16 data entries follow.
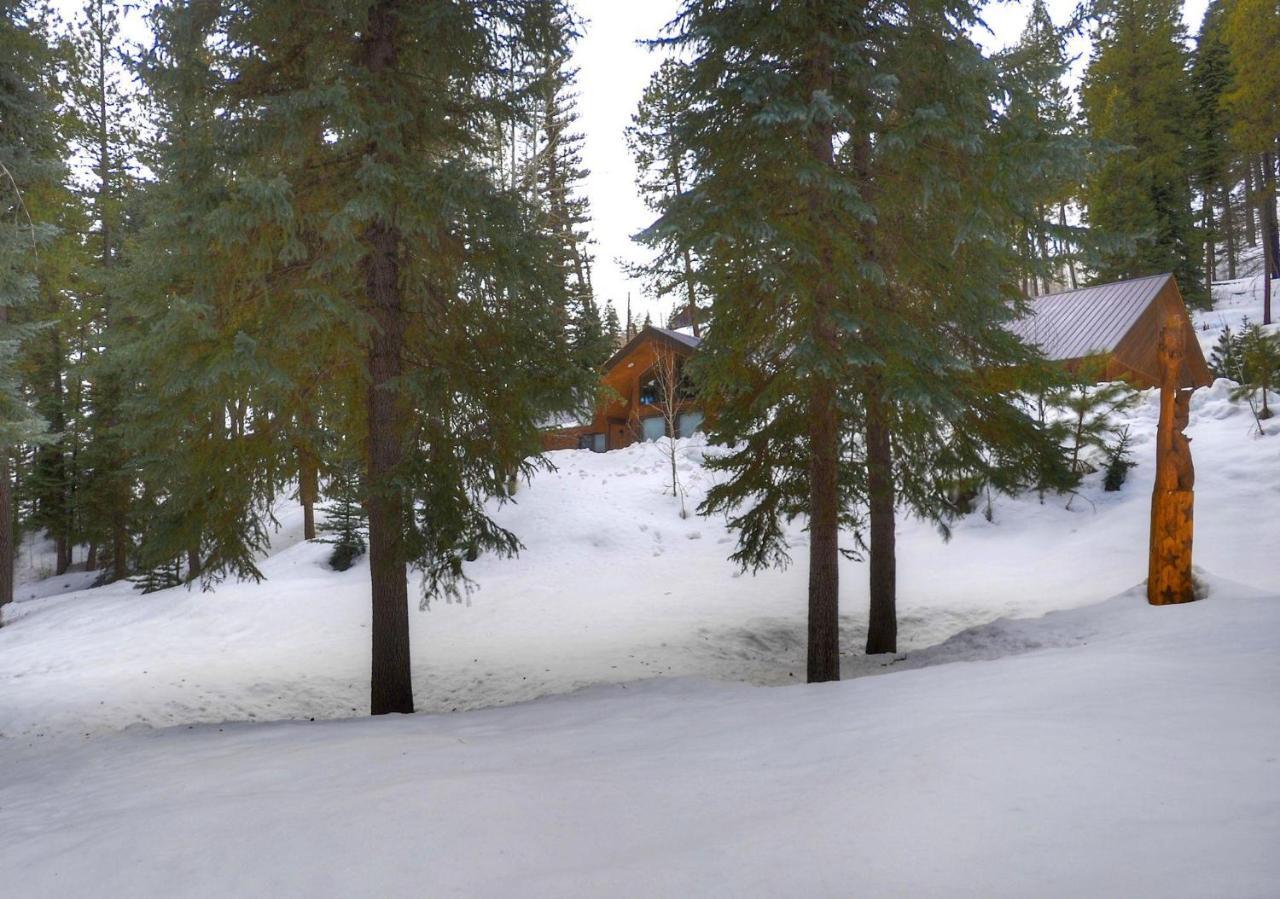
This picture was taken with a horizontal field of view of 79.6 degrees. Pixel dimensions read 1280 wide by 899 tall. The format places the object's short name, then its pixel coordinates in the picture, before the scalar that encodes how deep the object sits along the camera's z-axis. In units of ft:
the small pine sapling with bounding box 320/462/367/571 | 57.72
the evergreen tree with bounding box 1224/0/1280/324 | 85.40
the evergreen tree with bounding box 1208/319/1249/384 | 70.56
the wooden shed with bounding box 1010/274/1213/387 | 75.92
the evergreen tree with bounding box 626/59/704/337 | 27.78
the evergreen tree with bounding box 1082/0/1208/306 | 98.12
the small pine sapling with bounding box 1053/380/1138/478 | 52.60
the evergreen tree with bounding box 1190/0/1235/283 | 105.60
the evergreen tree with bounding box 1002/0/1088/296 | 24.62
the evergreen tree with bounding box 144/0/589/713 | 25.21
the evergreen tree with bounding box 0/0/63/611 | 28.86
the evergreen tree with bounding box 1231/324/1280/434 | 53.93
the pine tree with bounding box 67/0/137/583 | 65.36
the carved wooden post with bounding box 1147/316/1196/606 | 28.32
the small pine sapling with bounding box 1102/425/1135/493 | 56.34
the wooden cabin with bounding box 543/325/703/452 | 86.79
